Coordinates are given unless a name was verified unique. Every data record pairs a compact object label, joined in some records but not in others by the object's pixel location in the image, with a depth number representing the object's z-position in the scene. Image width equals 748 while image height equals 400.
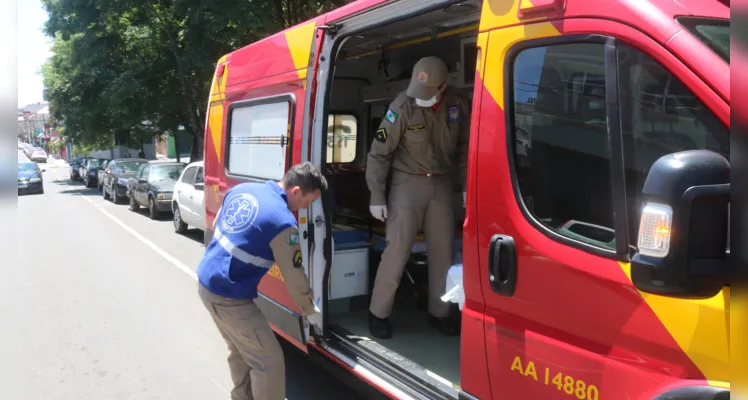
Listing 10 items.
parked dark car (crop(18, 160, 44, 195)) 21.84
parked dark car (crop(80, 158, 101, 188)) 28.47
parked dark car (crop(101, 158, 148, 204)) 19.41
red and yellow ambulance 1.49
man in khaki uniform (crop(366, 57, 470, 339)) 3.84
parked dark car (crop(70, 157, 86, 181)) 33.59
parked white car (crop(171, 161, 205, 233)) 10.87
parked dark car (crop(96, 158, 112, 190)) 25.92
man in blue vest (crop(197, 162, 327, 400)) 3.02
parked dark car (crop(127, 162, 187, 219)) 14.45
